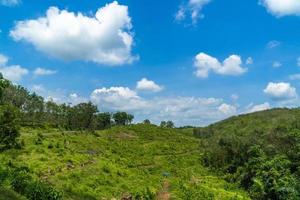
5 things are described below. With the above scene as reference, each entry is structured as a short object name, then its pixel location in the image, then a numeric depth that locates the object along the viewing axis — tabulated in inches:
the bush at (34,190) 622.0
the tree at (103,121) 3602.9
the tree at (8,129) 1132.5
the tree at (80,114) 3097.3
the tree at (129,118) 4062.6
